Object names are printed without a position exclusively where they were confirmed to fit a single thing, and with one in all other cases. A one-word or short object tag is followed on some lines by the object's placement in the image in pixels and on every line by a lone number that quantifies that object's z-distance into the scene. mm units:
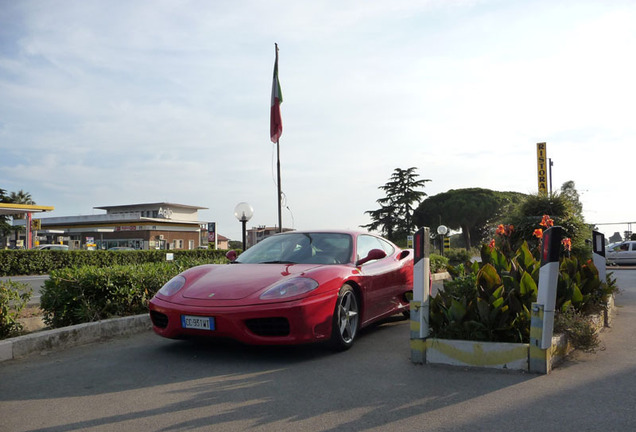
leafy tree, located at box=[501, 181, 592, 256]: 9516
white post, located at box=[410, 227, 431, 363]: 4484
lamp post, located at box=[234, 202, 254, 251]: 12297
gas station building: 65875
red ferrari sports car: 4520
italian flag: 16203
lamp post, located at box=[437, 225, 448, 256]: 33441
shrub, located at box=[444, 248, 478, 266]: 31984
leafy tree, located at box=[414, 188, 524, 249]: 56438
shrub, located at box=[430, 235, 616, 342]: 4469
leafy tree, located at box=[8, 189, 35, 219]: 85250
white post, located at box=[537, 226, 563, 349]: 4055
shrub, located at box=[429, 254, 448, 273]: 17438
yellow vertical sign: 34094
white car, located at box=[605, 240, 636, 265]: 29078
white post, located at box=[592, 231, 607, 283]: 6930
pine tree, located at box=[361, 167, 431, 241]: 54094
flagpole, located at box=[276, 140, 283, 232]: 14744
